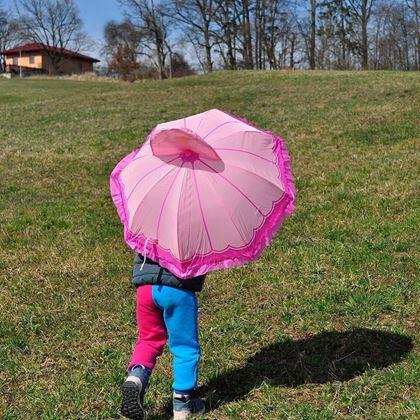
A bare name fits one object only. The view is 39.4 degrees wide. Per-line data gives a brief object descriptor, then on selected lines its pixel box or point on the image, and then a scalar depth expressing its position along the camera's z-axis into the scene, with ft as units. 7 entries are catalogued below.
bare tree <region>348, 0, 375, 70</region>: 152.71
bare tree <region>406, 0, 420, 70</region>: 168.30
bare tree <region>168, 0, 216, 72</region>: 166.81
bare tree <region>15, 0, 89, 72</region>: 255.09
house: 260.56
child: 9.26
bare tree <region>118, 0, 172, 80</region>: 182.29
